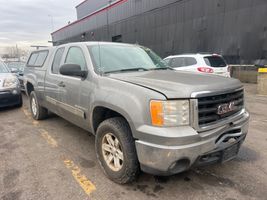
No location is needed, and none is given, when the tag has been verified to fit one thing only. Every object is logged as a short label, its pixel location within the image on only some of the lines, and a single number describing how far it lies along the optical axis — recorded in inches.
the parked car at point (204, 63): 311.0
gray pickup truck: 87.5
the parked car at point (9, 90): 260.7
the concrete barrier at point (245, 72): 458.0
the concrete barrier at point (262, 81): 335.0
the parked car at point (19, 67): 377.1
